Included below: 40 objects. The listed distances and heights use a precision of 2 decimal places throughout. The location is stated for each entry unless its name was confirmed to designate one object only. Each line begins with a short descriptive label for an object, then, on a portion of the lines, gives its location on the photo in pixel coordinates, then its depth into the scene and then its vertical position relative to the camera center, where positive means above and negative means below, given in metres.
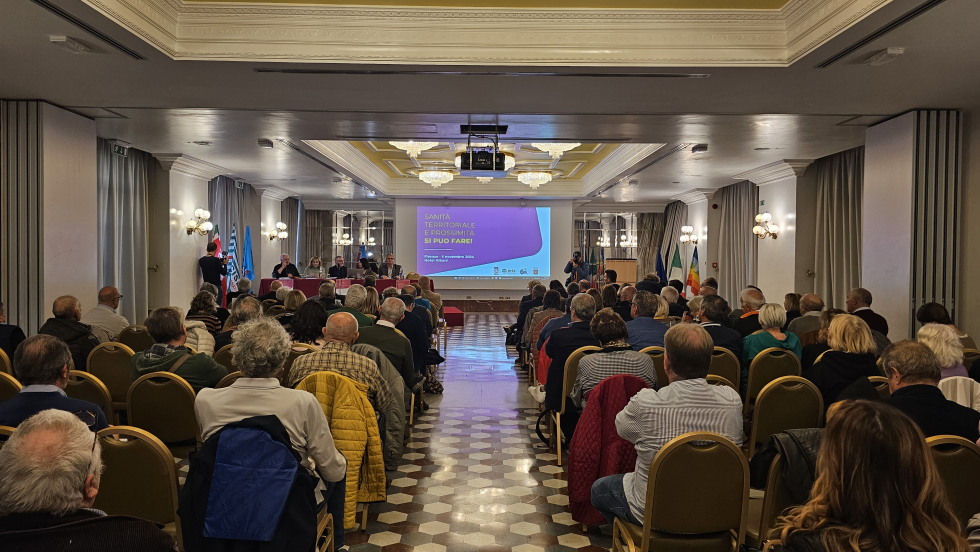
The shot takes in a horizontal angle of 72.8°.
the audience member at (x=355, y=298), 6.04 -0.38
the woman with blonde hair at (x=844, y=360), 3.74 -0.57
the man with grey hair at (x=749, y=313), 5.90 -0.51
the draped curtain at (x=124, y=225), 9.94 +0.47
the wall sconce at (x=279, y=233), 17.00 +0.60
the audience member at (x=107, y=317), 5.56 -0.53
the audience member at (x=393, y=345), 4.82 -0.64
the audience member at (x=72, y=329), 4.71 -0.53
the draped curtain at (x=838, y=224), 10.35 +0.57
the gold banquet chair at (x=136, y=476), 2.41 -0.82
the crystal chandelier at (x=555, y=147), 11.20 +1.88
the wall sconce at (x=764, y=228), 12.34 +0.59
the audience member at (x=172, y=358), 3.64 -0.57
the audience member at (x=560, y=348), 4.66 -0.65
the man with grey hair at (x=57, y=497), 1.35 -0.51
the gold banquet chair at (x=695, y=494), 2.38 -0.86
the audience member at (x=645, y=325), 5.02 -0.52
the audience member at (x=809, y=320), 5.93 -0.55
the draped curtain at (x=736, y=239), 14.02 +0.44
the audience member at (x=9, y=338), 4.66 -0.59
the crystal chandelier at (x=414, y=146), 11.33 +1.91
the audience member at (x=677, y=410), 2.60 -0.60
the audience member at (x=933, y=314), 4.91 -0.40
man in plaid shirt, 3.44 -0.57
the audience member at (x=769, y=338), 4.77 -0.57
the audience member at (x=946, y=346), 3.50 -0.46
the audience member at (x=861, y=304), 5.89 -0.41
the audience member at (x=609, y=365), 3.80 -0.62
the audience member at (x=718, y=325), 4.88 -0.50
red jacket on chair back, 3.23 -0.91
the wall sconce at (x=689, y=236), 17.19 +0.59
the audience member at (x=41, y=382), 2.64 -0.54
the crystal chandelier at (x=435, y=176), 12.76 +1.56
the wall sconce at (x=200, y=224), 11.92 +0.57
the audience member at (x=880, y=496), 1.35 -0.49
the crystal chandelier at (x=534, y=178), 13.06 +1.59
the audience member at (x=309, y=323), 4.22 -0.43
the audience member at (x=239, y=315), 5.04 -0.46
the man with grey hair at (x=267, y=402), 2.39 -0.53
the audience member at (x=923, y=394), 2.55 -0.53
